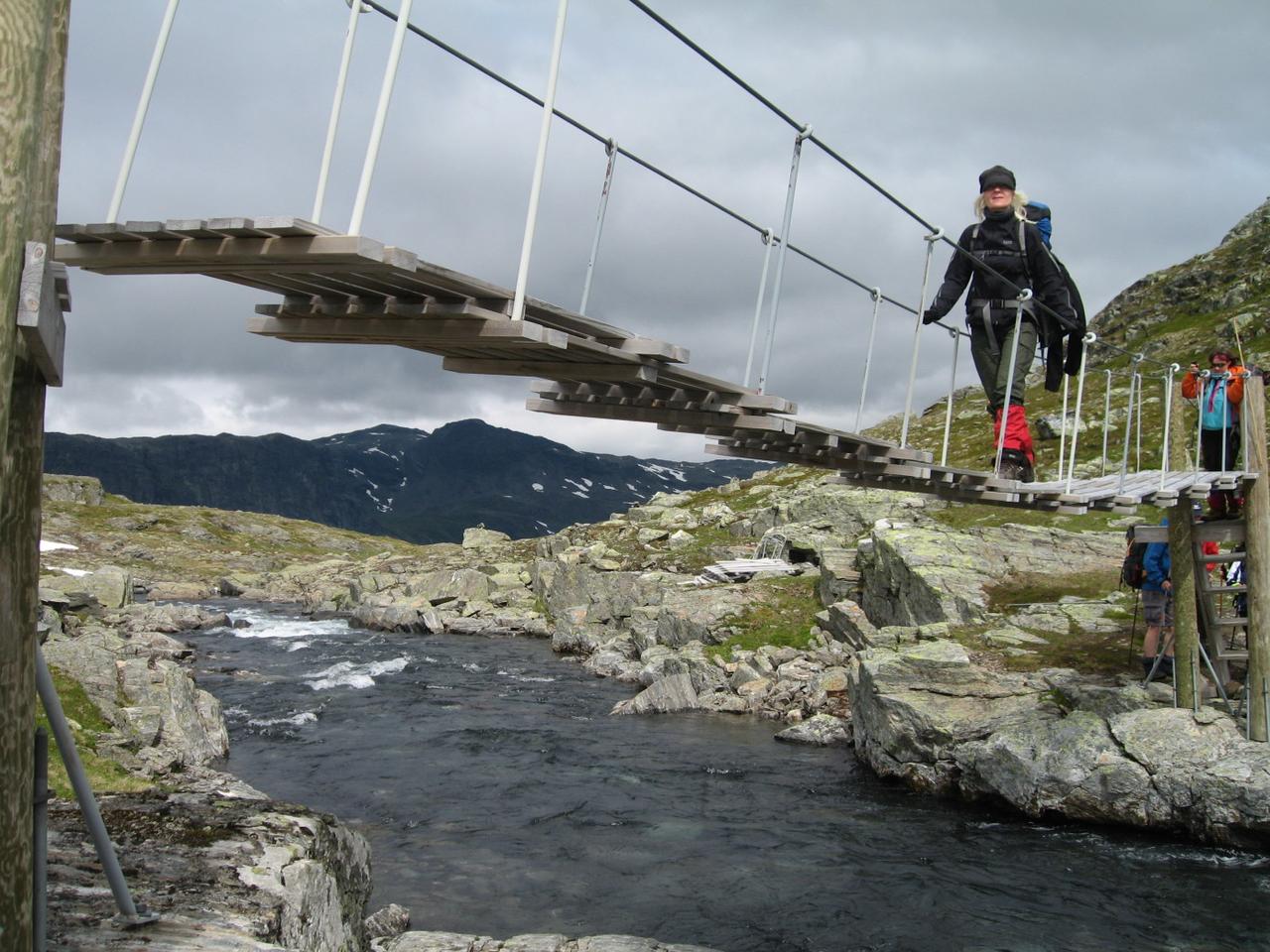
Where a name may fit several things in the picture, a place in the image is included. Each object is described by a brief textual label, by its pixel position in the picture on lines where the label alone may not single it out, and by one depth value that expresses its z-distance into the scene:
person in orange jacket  15.63
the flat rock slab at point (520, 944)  9.74
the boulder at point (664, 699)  25.45
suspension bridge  5.17
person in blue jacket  18.16
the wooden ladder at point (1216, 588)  16.05
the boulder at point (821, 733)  21.78
